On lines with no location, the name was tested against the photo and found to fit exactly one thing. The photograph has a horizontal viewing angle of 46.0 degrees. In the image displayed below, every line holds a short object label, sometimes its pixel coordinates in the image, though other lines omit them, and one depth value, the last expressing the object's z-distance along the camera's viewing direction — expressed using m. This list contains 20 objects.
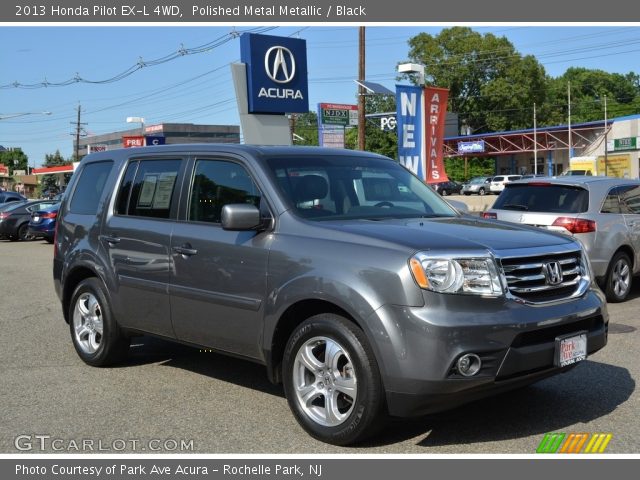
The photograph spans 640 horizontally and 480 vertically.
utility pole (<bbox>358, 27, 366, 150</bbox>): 24.69
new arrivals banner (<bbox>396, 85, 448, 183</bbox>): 18.59
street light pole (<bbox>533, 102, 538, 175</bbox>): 64.15
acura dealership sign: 17.22
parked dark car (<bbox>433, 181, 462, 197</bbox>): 60.62
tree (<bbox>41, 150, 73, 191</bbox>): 142.52
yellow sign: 54.78
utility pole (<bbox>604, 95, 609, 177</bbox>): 54.22
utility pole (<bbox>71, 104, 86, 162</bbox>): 80.96
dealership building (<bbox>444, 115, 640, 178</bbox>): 56.03
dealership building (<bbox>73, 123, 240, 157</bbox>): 97.31
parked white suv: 58.81
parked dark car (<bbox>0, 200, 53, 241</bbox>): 25.80
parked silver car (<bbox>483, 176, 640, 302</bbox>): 9.75
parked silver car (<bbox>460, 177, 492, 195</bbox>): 60.69
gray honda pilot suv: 4.28
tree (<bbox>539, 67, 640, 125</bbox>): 92.75
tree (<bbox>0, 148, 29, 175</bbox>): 145.96
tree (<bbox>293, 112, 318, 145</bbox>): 109.31
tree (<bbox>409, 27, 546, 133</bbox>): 76.62
